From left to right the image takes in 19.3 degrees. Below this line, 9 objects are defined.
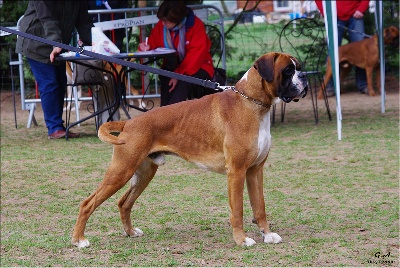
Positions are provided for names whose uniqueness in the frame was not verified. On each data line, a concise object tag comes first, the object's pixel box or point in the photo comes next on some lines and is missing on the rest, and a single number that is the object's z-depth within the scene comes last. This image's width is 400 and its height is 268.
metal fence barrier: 16.38
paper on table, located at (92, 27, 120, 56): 14.35
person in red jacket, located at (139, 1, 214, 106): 14.54
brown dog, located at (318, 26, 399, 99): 20.67
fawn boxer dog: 7.77
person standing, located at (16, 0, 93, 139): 14.78
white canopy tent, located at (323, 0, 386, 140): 13.42
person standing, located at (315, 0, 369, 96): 20.34
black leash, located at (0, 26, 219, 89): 8.65
